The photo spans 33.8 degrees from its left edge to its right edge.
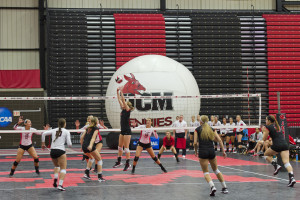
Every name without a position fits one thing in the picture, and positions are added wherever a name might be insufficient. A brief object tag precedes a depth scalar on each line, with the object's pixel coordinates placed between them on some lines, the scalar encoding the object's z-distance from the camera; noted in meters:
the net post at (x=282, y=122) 16.19
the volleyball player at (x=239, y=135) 23.58
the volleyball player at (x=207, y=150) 11.07
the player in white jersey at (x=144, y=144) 15.49
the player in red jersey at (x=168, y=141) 19.68
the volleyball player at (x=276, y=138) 13.00
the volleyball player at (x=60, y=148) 11.77
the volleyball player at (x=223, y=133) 24.86
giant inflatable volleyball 24.42
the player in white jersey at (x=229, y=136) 24.62
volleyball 24.96
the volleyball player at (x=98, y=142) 14.94
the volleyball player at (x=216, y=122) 24.73
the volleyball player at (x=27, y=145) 15.24
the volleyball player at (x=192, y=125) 24.02
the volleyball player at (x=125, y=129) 15.66
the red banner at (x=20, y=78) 29.81
